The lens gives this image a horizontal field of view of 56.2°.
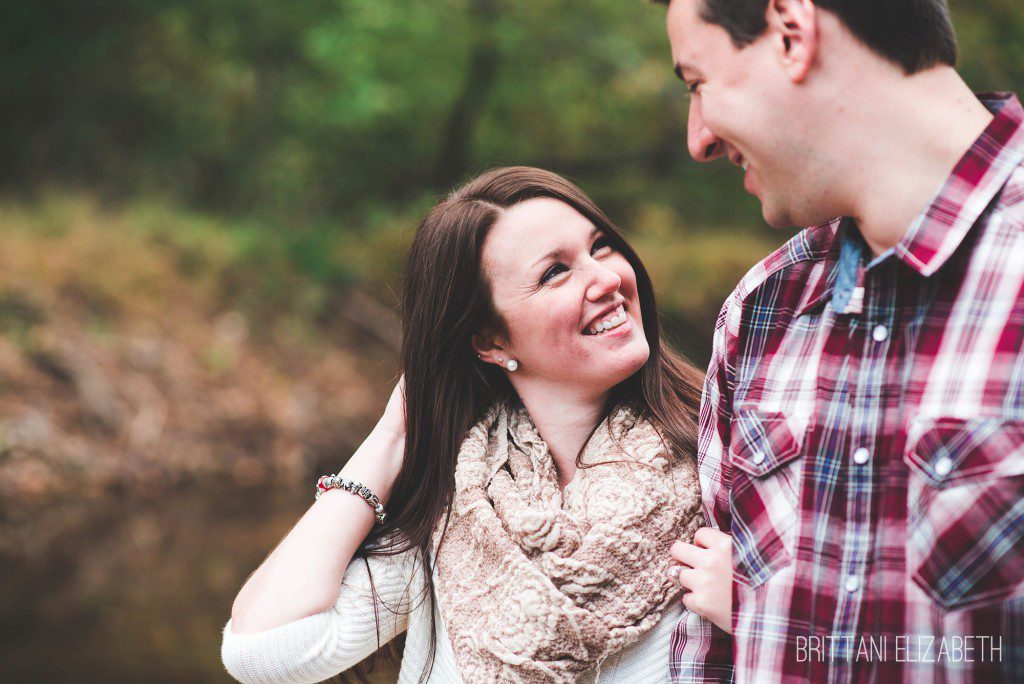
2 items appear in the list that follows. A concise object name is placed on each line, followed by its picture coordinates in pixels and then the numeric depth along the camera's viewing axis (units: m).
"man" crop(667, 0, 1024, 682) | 1.24
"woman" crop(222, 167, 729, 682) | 1.81
